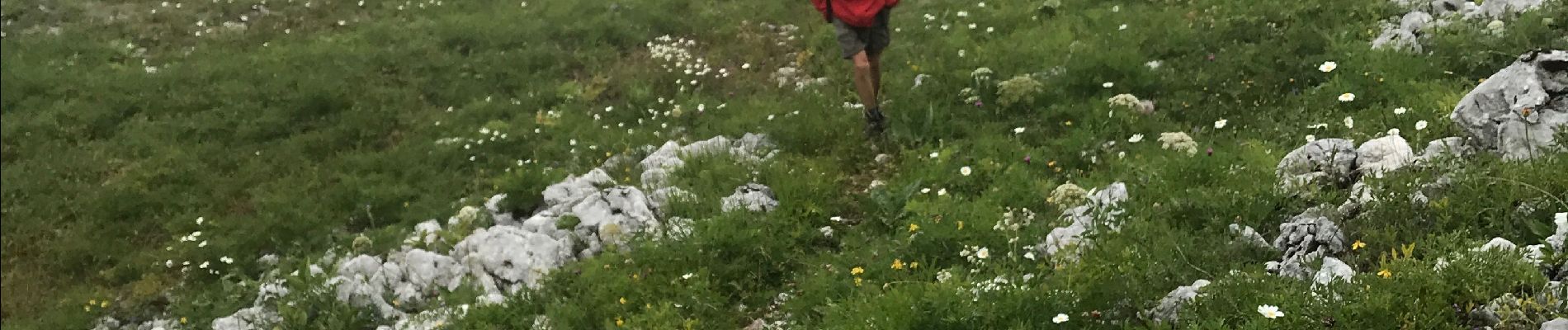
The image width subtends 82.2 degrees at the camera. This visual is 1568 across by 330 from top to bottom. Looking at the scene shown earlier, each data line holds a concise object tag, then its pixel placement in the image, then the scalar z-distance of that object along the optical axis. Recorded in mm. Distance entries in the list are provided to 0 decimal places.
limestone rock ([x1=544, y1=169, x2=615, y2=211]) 8867
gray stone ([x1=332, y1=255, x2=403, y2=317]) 7699
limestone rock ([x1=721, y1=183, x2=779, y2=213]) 7876
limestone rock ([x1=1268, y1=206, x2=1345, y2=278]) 4840
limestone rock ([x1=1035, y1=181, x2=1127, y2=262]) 5836
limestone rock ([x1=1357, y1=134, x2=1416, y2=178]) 5562
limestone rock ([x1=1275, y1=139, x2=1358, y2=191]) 5703
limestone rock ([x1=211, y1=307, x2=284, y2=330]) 7645
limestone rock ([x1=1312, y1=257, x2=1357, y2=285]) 4469
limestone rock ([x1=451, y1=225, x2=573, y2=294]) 7645
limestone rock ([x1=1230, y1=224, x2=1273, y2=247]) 5258
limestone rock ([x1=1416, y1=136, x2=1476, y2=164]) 5465
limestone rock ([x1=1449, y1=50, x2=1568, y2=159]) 5219
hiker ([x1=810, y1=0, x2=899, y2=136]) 8508
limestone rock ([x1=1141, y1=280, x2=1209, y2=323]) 4719
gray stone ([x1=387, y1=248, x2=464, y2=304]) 7770
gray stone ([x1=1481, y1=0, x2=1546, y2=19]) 7316
